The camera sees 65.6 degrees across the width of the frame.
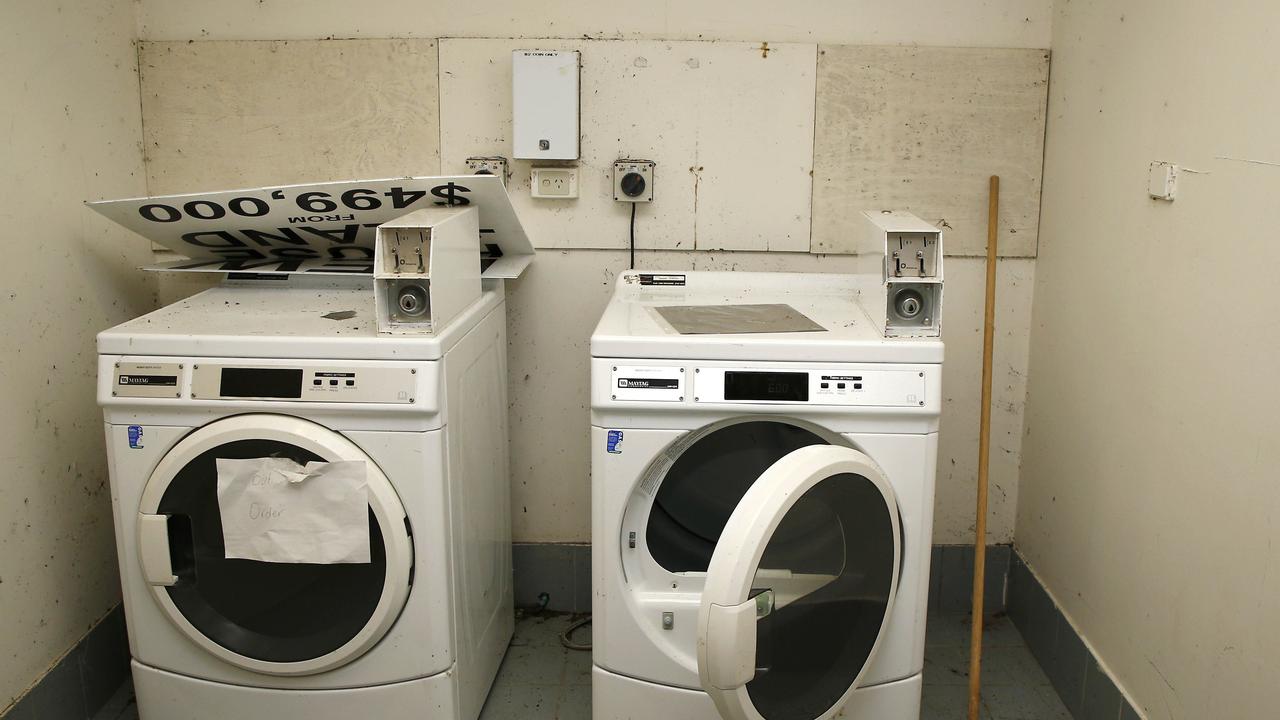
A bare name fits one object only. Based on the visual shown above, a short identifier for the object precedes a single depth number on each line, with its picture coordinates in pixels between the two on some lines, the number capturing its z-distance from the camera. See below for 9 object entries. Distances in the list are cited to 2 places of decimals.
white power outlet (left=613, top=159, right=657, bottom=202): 2.80
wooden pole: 2.51
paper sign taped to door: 2.06
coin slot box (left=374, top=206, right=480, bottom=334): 2.07
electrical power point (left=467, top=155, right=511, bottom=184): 2.81
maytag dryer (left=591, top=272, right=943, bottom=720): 1.89
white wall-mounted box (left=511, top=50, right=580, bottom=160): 2.71
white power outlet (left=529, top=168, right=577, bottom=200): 2.81
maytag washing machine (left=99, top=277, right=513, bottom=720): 2.06
